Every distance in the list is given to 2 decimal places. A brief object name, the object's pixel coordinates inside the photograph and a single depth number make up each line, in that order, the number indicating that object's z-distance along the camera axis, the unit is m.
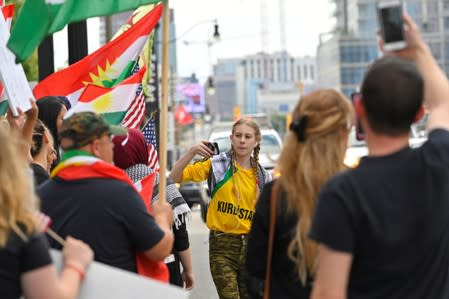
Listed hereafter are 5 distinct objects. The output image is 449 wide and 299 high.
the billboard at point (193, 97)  139.37
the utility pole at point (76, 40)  15.20
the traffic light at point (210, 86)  102.75
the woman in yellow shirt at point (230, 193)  10.25
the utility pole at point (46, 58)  15.88
